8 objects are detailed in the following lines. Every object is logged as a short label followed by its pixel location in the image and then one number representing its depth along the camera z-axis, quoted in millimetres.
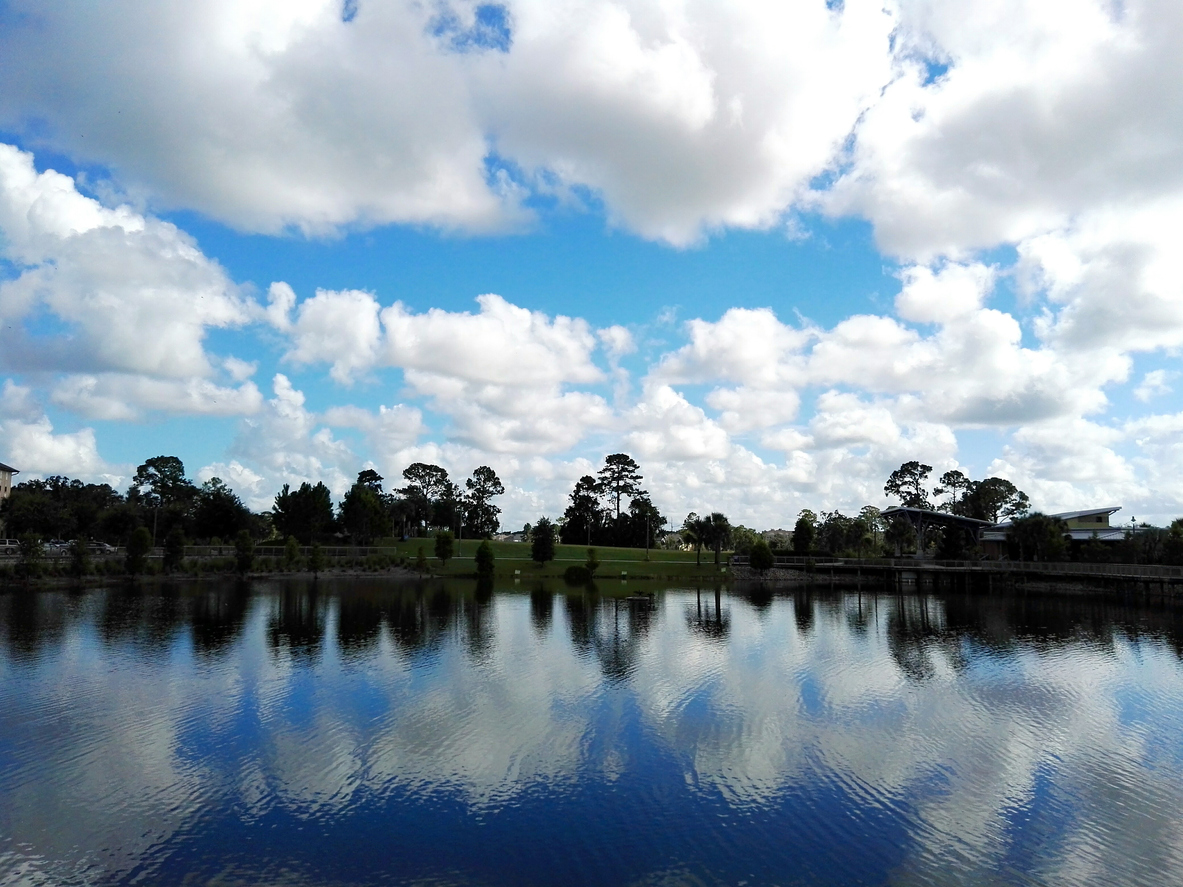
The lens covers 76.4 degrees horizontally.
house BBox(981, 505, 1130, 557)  106062
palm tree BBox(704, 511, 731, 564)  102188
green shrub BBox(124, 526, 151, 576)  73312
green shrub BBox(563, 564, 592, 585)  91500
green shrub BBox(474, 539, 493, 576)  91062
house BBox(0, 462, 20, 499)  137500
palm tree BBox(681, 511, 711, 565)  104750
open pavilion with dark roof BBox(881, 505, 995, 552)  105938
